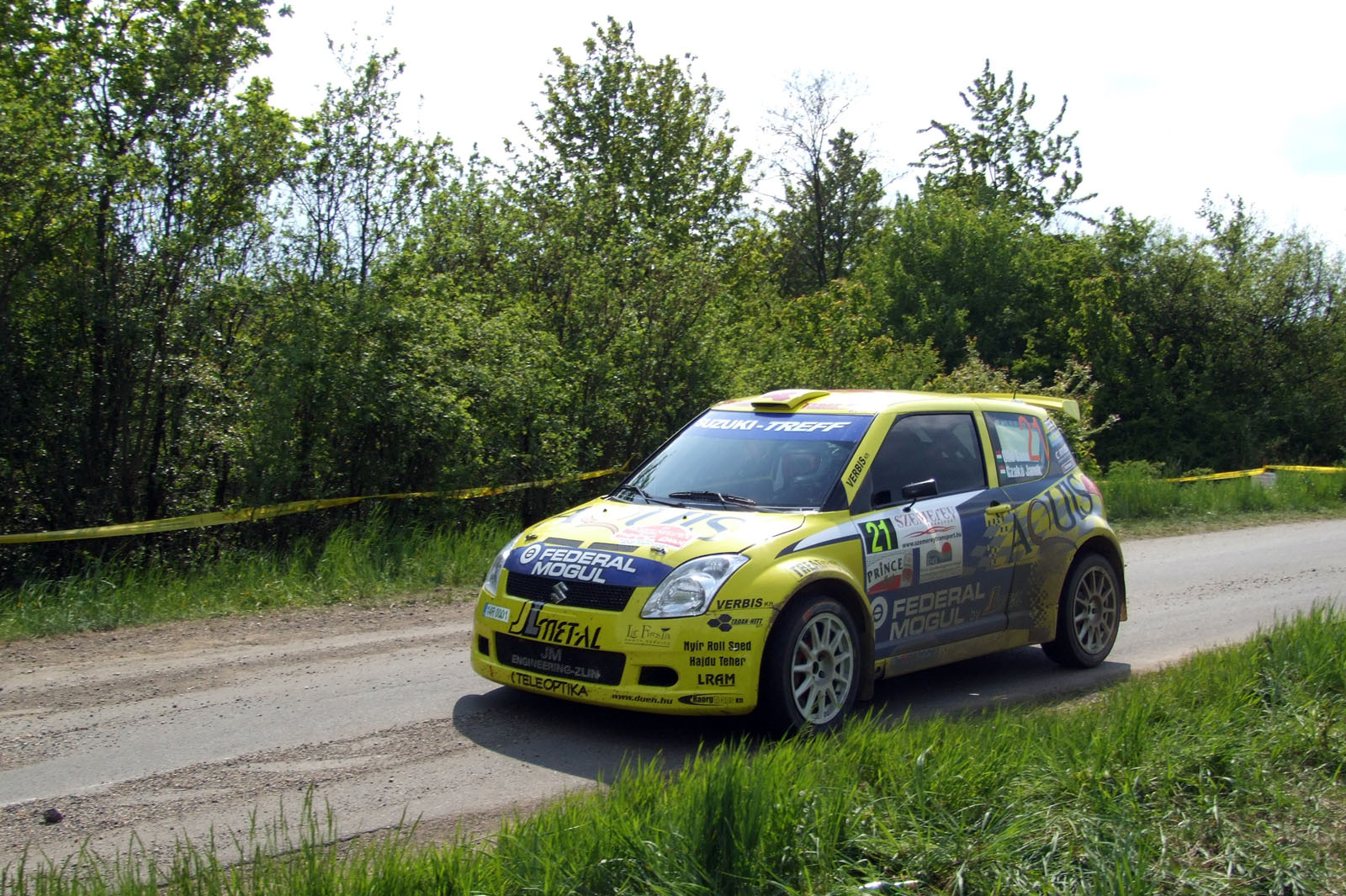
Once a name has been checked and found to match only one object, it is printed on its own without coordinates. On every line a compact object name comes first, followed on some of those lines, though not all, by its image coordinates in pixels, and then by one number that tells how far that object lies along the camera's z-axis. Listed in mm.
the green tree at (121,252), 11625
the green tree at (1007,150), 48938
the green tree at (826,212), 53094
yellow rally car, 6000
